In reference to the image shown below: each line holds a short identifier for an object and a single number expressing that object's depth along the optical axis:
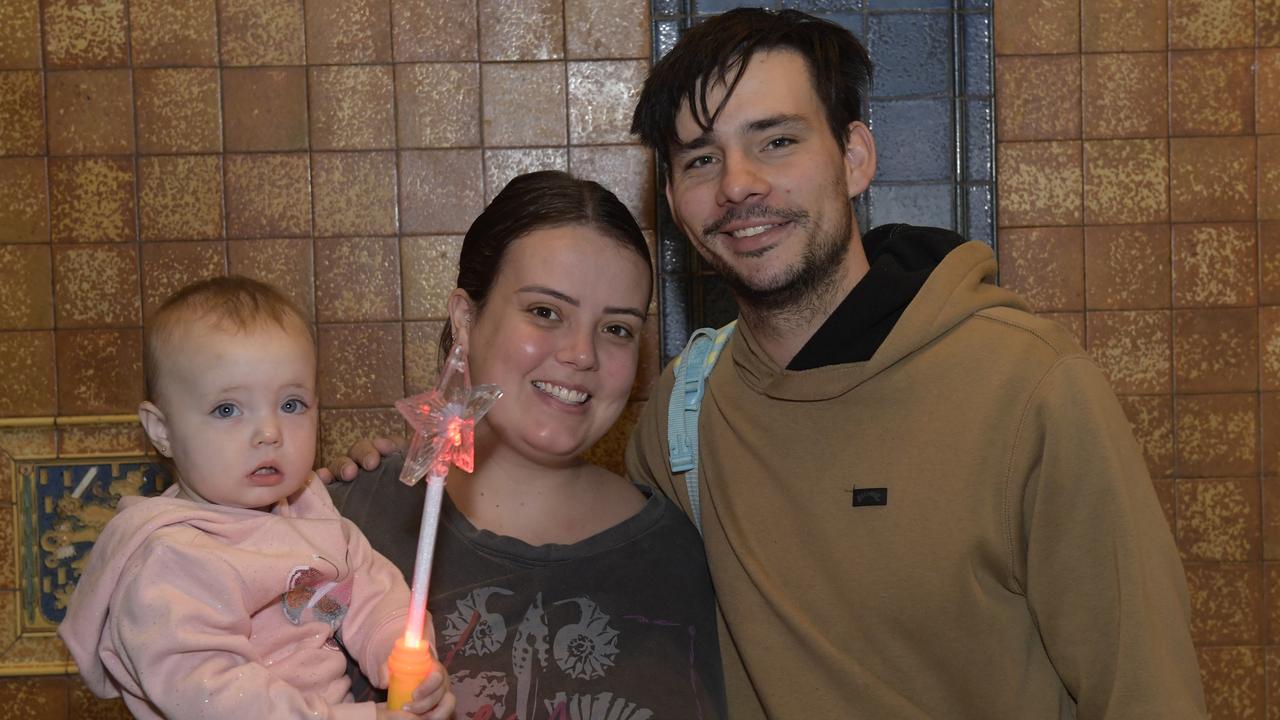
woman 1.68
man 1.57
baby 1.32
